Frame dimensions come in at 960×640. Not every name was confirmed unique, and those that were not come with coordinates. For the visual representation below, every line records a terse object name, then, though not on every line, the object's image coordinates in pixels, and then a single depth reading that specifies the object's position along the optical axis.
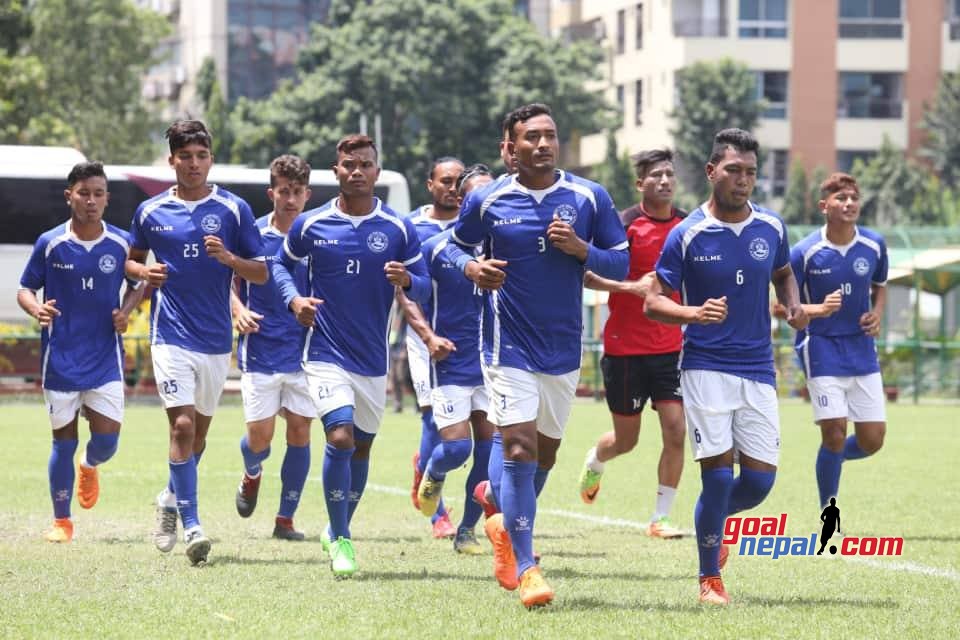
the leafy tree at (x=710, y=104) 61.19
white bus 35.19
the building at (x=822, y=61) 65.75
